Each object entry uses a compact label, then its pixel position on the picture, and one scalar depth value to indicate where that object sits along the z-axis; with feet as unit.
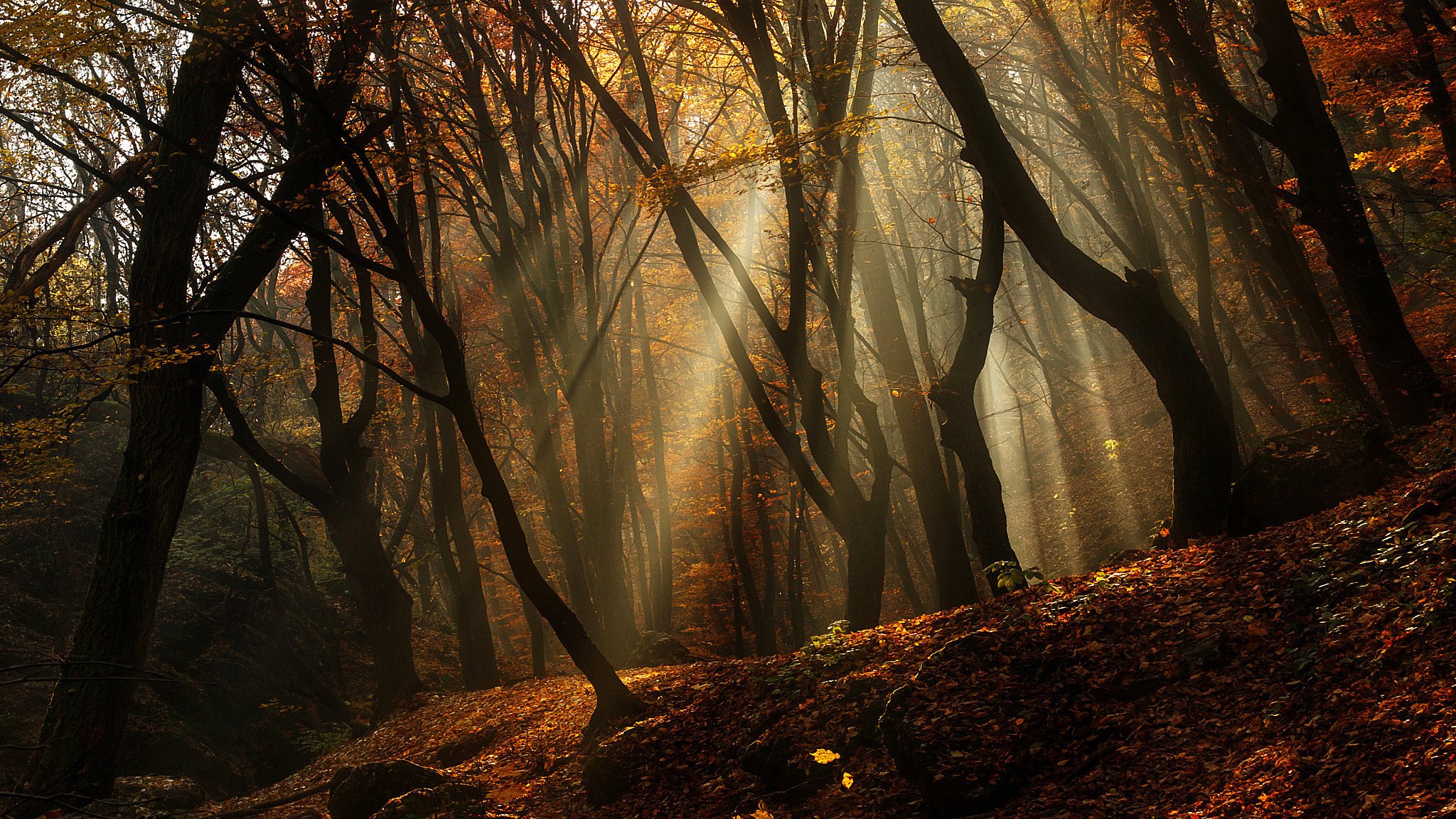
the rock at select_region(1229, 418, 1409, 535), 22.18
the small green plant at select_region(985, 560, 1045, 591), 22.59
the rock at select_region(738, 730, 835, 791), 19.48
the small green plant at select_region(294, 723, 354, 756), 51.55
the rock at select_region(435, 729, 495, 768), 31.73
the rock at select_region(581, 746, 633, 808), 22.94
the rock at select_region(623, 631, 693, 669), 46.44
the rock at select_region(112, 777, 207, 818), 30.81
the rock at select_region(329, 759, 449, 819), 25.22
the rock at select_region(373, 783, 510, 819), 22.63
